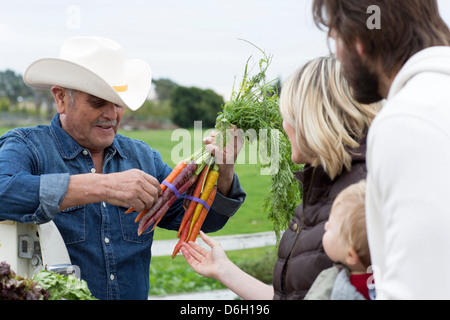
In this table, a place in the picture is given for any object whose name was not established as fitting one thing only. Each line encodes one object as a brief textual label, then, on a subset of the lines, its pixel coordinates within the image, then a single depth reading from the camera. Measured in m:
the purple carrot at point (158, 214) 3.04
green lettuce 2.25
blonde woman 2.05
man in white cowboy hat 2.84
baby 1.76
